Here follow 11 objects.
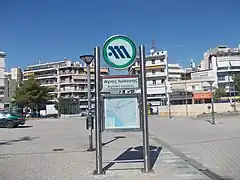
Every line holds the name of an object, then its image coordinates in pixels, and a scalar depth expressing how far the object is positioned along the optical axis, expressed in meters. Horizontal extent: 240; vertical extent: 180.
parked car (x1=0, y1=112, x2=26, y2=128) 21.04
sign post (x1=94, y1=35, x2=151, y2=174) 5.84
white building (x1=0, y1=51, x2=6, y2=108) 54.72
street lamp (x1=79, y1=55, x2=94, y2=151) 8.43
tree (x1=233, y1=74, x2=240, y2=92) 42.83
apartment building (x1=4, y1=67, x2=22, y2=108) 58.79
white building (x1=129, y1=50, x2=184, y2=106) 58.22
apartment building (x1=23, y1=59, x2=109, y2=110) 68.49
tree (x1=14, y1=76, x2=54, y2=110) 44.32
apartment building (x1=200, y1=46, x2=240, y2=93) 59.57
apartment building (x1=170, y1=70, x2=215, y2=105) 45.55
